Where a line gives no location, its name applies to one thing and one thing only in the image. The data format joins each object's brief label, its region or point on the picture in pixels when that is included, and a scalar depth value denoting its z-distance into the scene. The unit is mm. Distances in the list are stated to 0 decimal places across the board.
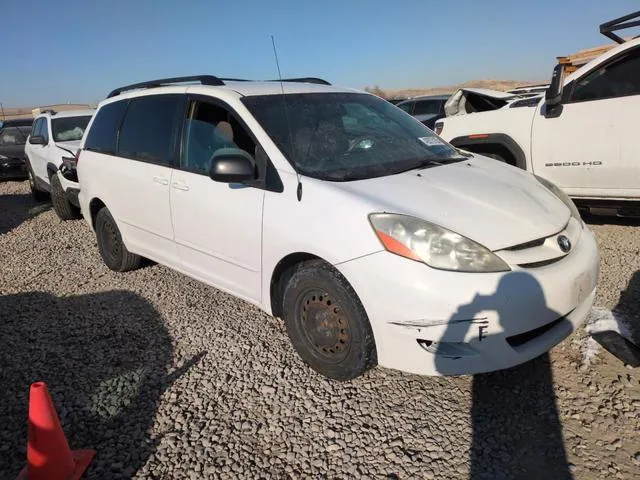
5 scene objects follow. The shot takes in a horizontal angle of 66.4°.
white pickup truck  4809
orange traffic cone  2195
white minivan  2471
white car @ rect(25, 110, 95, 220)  7086
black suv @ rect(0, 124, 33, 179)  12734
